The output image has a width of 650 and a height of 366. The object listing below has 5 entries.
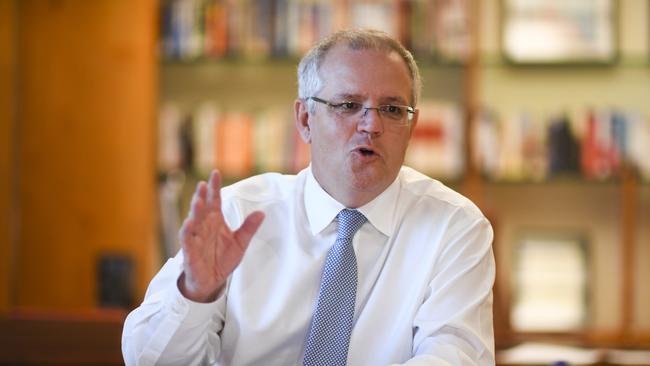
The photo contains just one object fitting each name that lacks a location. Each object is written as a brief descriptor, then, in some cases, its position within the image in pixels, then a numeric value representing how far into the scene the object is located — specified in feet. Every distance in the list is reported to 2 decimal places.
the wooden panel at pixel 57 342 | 15.48
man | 12.01
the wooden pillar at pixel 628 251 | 28.50
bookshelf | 30.04
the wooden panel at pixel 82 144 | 28.71
